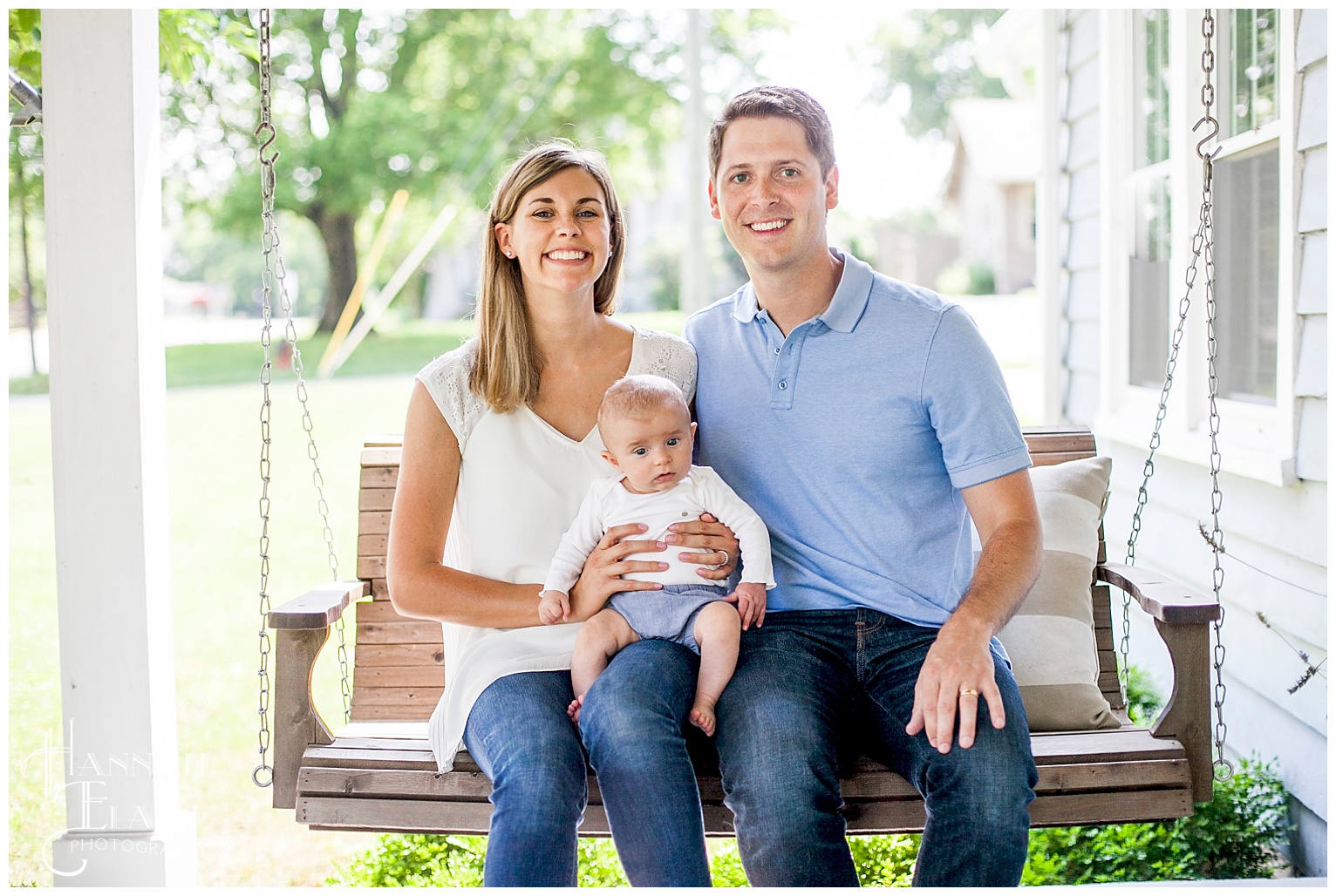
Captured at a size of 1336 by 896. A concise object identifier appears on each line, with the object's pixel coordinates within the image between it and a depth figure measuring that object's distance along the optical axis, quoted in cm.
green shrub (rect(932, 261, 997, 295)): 2192
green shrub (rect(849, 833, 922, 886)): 320
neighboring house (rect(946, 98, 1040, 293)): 2350
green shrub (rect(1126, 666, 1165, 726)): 389
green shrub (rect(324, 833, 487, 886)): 325
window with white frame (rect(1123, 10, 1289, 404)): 339
